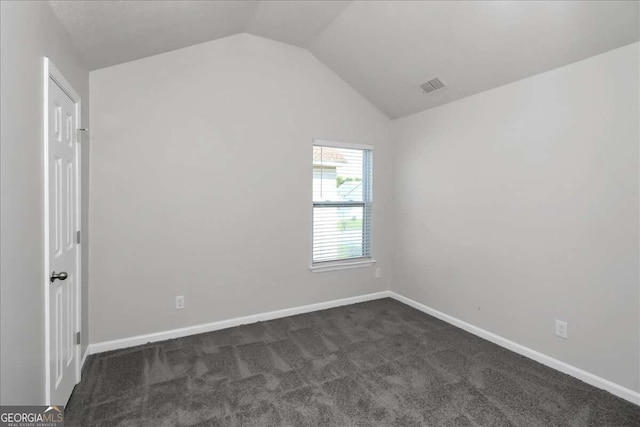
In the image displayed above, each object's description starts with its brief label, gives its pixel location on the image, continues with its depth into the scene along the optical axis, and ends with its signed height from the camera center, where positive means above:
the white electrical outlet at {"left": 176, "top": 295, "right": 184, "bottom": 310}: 3.20 -0.95
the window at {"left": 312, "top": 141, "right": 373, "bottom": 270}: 3.96 +0.04
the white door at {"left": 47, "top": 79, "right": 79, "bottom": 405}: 1.81 -0.25
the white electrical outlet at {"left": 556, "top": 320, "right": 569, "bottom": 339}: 2.57 -0.93
